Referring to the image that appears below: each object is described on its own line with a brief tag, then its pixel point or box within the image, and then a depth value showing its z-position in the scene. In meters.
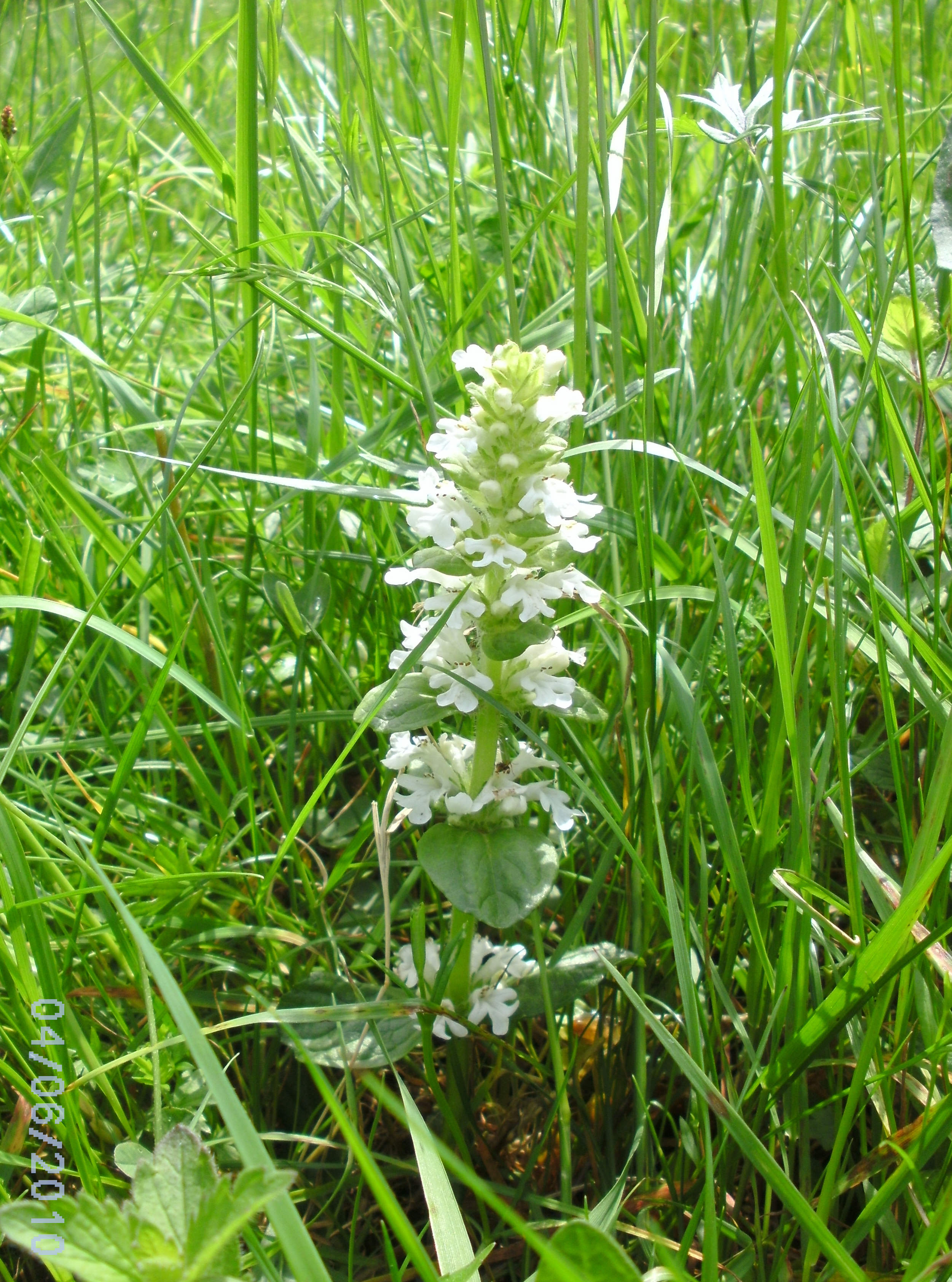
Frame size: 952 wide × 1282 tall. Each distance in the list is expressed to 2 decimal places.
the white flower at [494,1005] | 0.25
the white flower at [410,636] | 0.24
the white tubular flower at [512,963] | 0.26
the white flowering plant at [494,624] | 0.23
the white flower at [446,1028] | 0.24
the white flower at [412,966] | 0.26
